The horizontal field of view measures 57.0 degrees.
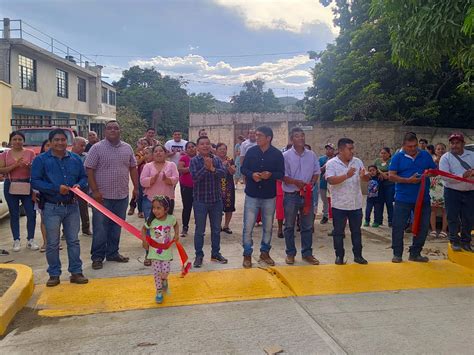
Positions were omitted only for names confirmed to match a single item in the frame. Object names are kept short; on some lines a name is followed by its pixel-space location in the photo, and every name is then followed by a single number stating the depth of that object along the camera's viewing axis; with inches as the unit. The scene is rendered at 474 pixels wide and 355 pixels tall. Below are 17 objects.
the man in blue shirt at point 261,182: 229.5
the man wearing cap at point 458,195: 250.5
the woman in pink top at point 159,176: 243.5
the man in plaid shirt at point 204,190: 233.8
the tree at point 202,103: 2168.8
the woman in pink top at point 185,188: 311.9
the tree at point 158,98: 1932.8
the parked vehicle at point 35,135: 506.6
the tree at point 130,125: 1403.9
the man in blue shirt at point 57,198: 201.6
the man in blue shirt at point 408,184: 238.8
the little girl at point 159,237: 182.4
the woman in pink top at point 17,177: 267.3
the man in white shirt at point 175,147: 362.3
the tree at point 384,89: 590.9
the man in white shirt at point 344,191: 233.8
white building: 882.1
